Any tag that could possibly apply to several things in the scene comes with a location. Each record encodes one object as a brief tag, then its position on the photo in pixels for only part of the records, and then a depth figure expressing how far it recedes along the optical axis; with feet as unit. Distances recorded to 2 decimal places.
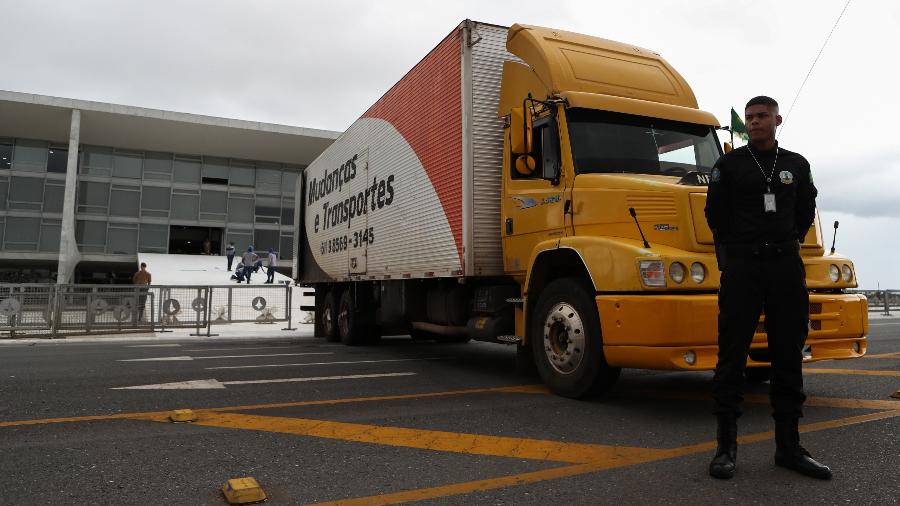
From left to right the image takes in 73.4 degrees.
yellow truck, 15.31
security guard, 10.53
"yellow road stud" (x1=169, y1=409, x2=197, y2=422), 14.90
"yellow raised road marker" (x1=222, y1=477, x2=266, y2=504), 9.09
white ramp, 94.82
